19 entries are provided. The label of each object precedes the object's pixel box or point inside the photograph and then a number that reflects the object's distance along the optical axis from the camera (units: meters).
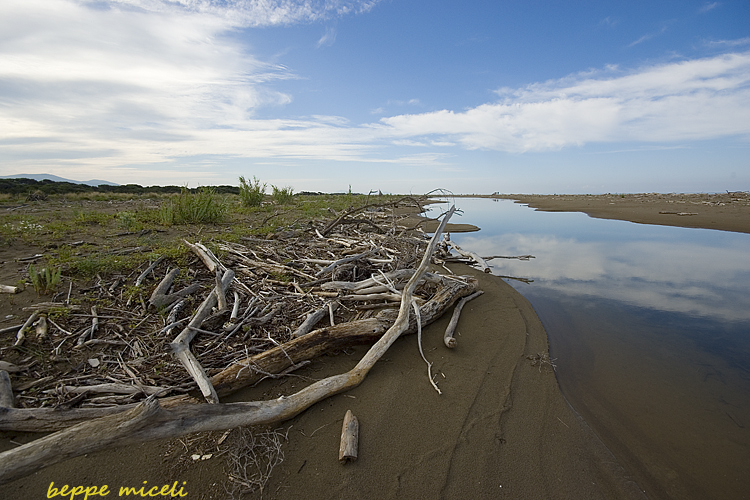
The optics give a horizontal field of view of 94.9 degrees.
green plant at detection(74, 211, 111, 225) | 8.80
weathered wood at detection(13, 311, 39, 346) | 3.37
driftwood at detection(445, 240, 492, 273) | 8.37
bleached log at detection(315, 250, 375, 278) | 5.69
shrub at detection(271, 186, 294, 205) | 17.81
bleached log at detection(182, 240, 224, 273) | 5.10
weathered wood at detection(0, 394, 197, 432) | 2.66
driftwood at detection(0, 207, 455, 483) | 2.05
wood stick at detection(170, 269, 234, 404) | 3.04
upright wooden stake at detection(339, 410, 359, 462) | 2.72
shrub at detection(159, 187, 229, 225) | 9.09
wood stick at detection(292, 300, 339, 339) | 4.20
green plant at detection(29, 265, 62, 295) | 4.08
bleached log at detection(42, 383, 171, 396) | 2.99
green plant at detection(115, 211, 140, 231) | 8.12
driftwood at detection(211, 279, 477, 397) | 3.35
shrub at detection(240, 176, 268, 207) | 15.25
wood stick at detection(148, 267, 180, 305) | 4.34
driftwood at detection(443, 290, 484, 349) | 4.54
